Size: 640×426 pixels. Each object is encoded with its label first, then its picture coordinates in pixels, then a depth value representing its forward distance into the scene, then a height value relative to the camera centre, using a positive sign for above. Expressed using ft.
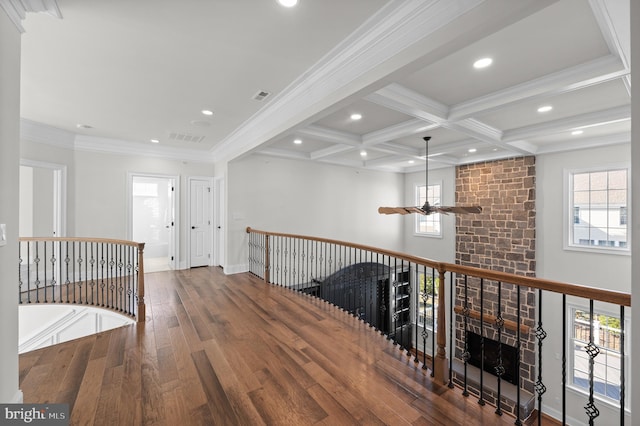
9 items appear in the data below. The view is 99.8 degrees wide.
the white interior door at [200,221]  20.16 -0.65
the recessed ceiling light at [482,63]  8.21 +4.68
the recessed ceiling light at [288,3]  6.01 +4.73
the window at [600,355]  15.17 -8.29
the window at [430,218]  26.08 -0.46
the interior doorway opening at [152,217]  26.30 -0.47
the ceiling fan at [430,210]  13.62 +0.19
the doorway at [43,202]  15.88 +0.59
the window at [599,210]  15.93 +0.26
